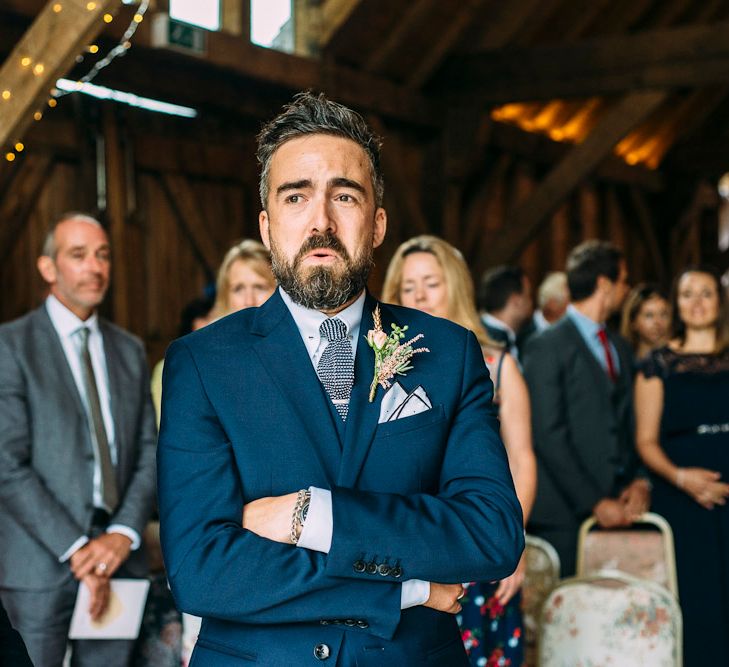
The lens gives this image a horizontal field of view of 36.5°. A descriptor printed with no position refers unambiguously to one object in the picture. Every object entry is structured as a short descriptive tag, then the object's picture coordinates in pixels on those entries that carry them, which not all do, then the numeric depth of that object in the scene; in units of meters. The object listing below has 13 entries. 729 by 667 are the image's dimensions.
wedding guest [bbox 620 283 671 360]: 7.35
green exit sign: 6.70
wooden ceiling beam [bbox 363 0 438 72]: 8.43
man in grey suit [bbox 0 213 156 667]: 3.46
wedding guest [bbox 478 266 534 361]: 5.93
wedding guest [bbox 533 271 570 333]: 7.29
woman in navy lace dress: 4.92
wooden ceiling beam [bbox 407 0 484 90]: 8.83
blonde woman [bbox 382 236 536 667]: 3.45
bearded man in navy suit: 1.75
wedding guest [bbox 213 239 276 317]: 4.05
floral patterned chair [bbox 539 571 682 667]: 3.50
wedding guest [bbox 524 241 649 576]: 4.63
